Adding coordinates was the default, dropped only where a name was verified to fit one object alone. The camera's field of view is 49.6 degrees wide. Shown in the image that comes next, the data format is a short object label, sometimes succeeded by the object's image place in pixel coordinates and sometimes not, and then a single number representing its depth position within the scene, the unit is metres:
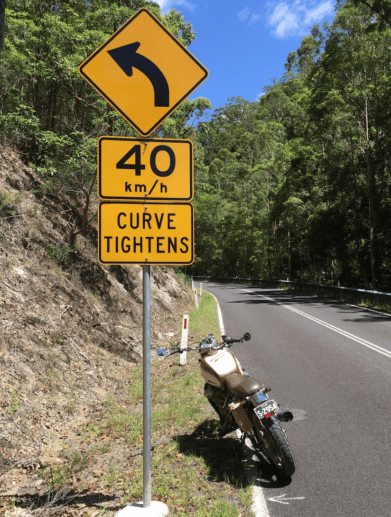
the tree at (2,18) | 4.05
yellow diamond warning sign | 3.49
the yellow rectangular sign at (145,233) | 3.44
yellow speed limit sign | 3.45
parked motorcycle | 4.17
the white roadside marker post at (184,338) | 9.20
